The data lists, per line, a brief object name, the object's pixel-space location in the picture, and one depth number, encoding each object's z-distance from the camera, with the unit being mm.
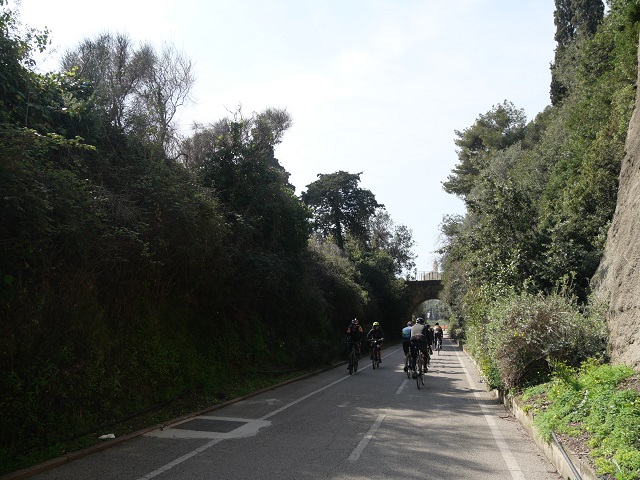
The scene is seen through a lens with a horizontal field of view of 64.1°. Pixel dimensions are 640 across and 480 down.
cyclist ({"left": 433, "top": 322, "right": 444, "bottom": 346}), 32625
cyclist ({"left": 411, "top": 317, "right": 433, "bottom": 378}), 15016
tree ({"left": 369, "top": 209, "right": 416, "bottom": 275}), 69250
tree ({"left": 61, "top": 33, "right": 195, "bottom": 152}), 13483
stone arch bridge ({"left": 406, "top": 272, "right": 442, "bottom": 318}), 65125
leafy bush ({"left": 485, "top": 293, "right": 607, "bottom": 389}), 10453
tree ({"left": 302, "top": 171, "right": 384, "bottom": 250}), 51938
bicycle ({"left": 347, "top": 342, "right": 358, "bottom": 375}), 18438
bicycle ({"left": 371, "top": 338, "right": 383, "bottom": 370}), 20575
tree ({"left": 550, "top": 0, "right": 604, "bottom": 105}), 34969
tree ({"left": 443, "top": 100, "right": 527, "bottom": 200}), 50000
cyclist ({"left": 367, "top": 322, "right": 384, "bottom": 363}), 19844
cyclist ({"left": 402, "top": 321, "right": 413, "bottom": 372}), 15567
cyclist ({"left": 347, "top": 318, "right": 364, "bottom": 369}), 18641
